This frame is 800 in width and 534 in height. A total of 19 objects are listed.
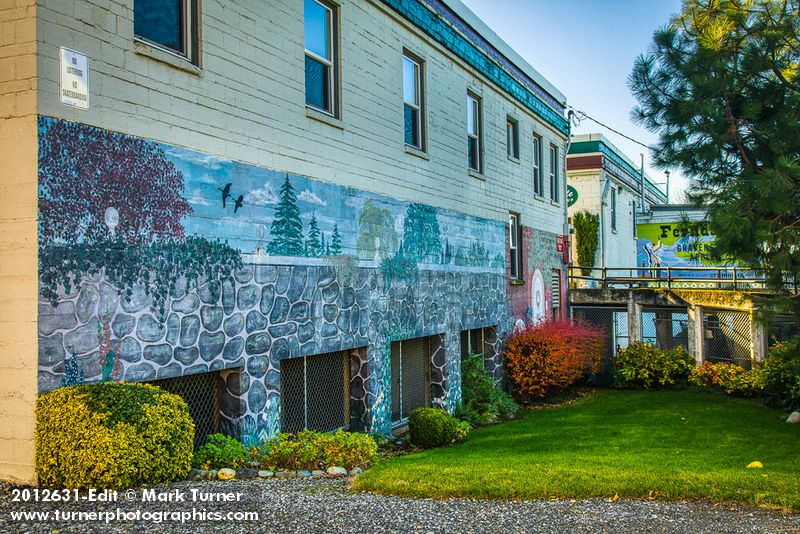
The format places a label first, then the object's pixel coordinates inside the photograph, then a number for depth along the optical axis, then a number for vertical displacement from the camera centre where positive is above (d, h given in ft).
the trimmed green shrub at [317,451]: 29.35 -6.42
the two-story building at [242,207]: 22.70 +3.40
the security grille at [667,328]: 76.79 -4.50
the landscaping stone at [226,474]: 25.27 -6.14
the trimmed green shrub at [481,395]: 54.75 -8.00
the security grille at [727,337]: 68.59 -4.96
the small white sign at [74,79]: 23.09 +6.62
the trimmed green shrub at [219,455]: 27.27 -6.01
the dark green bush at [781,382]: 56.90 -7.79
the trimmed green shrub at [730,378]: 64.95 -8.43
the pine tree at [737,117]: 32.55 +7.72
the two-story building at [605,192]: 106.42 +13.66
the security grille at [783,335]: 64.69 -4.64
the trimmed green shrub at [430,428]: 41.04 -7.67
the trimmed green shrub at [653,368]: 71.41 -7.92
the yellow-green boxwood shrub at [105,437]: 20.97 -4.13
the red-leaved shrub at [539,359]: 62.28 -6.08
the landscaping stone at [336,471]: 28.08 -6.79
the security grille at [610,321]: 79.97 -3.85
